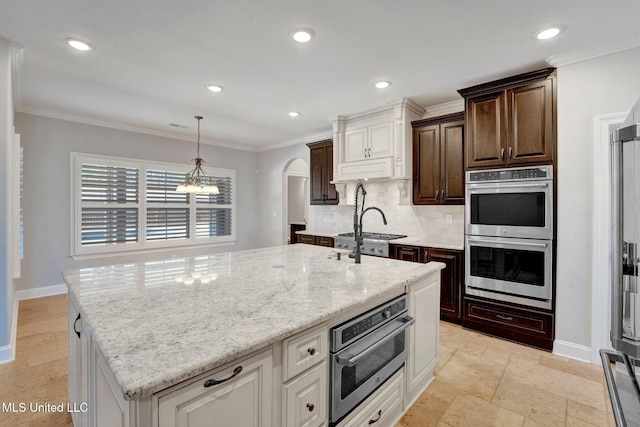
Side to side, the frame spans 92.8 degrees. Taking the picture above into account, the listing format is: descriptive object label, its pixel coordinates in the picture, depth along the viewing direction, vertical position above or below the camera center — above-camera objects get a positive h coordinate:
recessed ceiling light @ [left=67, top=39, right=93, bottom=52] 2.46 +1.40
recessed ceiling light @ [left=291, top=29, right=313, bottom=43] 2.32 +1.40
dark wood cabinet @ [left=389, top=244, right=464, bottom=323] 3.34 -0.68
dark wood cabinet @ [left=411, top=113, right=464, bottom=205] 3.58 +0.69
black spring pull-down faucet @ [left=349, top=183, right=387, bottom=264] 2.19 -0.15
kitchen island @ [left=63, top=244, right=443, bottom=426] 0.85 -0.40
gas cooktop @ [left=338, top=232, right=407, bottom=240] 4.14 -0.29
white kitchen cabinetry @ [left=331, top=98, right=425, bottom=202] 3.92 +1.01
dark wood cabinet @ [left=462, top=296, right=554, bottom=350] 2.79 -1.04
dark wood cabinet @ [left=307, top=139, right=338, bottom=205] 5.04 +0.71
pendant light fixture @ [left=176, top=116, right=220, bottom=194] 4.25 +0.39
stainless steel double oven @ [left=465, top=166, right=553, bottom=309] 2.76 -0.18
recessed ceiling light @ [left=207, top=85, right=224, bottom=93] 3.40 +1.44
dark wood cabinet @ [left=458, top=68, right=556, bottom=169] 2.77 +0.93
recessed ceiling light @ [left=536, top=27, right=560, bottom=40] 2.26 +1.39
